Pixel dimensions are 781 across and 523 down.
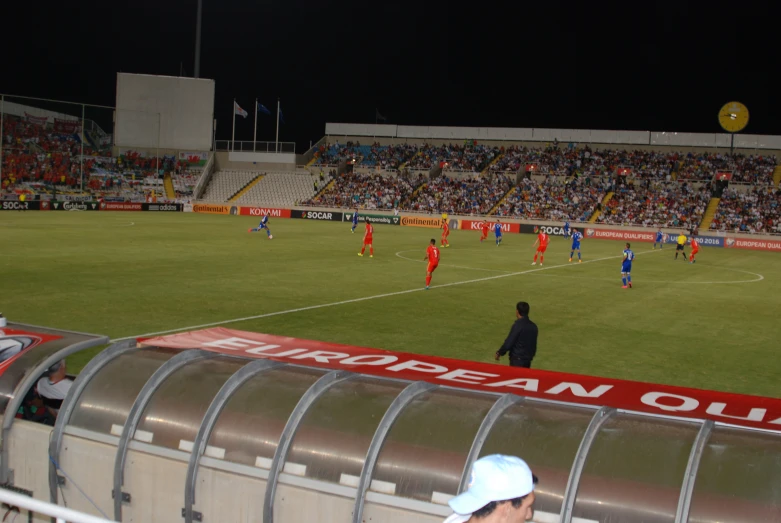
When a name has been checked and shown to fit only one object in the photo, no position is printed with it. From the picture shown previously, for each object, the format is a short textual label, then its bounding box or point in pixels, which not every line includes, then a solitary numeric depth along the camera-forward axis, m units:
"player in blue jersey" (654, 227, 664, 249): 47.17
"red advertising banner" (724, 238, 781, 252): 51.81
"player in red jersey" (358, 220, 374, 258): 32.56
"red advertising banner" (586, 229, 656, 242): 55.69
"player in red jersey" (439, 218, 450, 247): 39.53
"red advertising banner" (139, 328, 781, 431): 9.69
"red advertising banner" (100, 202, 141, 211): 62.72
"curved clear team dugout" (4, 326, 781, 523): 4.49
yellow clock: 66.19
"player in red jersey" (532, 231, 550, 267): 32.66
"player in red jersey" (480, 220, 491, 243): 46.44
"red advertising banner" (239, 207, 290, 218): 68.85
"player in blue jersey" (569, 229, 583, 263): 34.91
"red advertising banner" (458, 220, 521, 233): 60.47
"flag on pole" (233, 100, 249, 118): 73.94
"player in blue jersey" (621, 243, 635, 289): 25.08
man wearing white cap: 2.98
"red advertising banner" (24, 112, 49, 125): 57.16
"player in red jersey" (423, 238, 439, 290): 22.97
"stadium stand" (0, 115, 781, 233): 59.53
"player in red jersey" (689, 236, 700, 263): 37.53
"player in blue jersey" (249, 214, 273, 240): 41.30
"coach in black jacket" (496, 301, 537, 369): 11.26
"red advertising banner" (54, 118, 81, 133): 59.85
